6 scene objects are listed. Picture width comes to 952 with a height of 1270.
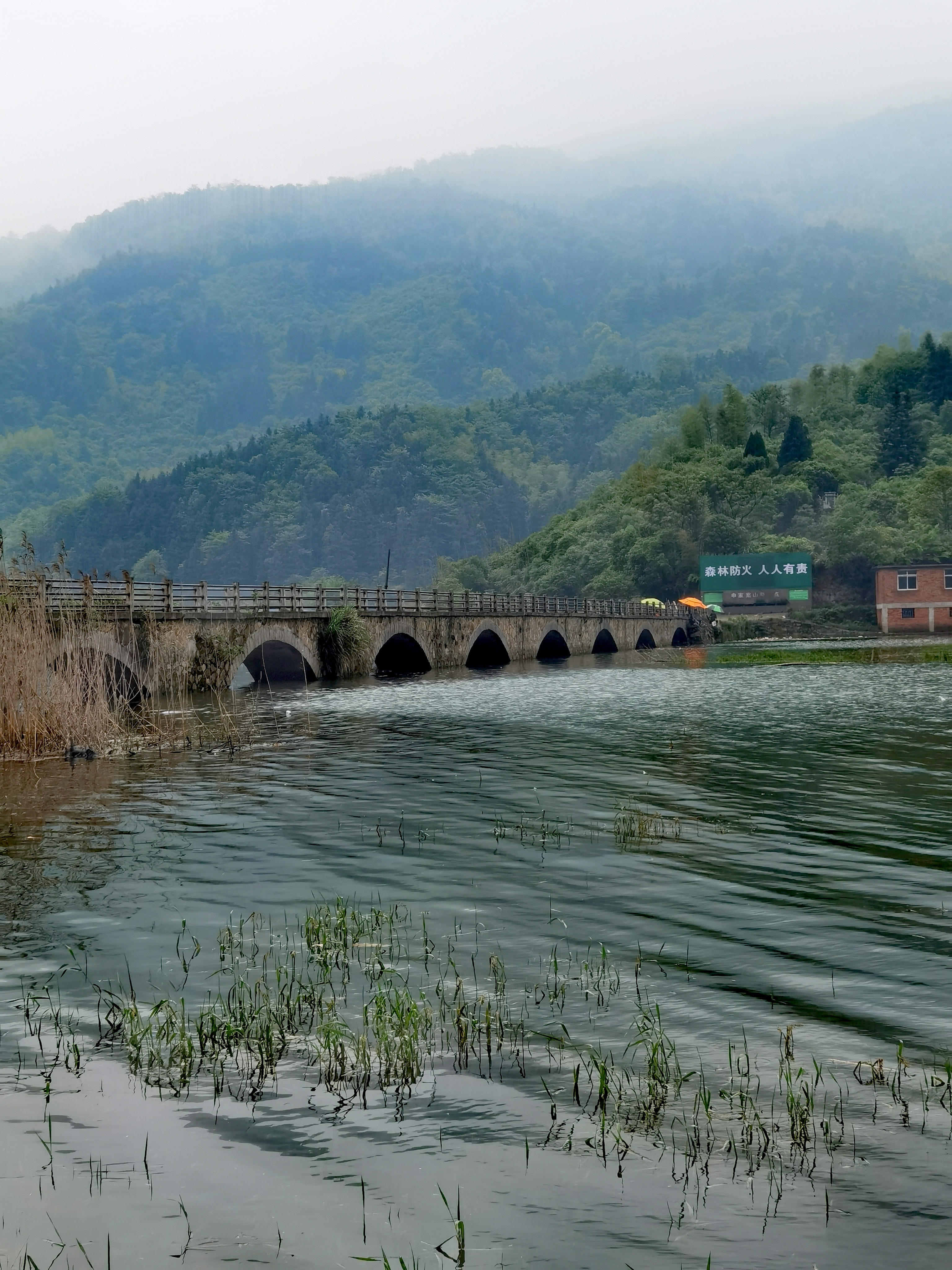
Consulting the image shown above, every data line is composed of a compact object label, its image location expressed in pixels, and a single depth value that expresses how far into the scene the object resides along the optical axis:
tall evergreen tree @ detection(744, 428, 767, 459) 188.88
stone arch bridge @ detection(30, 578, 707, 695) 34.78
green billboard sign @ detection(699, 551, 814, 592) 141.62
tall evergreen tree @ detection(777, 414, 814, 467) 185.88
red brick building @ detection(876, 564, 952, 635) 118.44
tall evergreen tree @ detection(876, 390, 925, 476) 190.25
